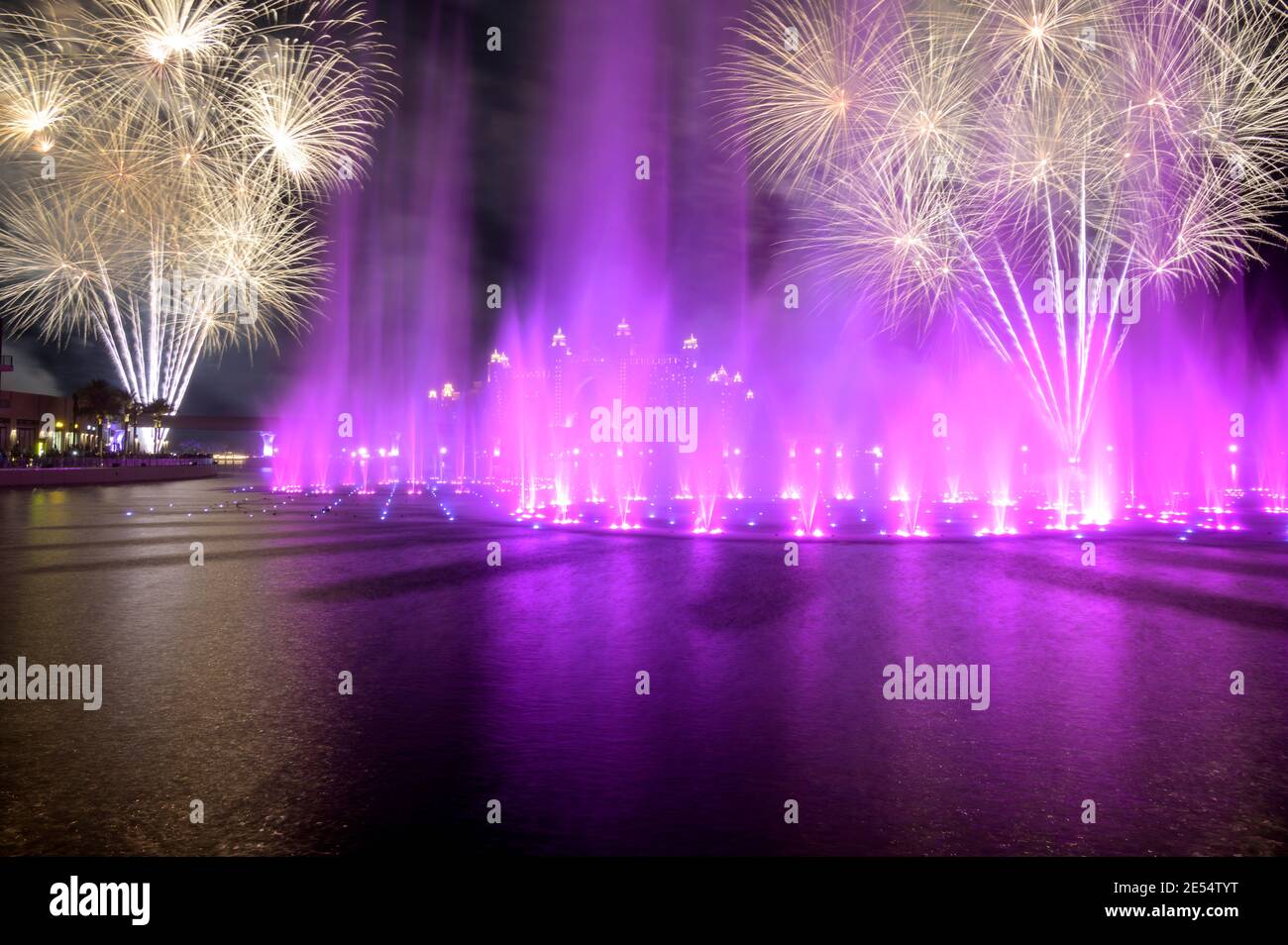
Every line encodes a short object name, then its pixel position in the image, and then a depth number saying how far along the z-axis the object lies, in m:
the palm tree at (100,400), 86.12
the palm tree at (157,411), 81.00
